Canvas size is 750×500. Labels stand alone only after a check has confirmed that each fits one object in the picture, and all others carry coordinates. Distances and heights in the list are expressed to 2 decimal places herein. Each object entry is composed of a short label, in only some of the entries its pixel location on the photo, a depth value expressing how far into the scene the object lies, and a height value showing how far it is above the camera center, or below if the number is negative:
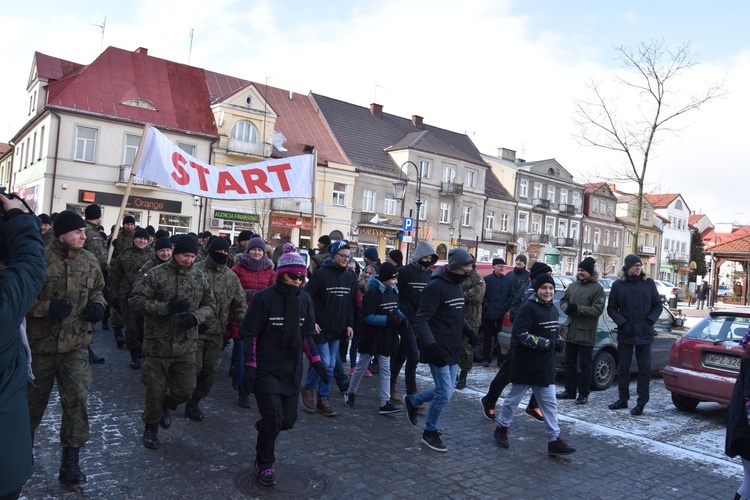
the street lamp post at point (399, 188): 23.12 +3.00
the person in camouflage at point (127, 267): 8.64 -0.32
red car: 7.28 -0.87
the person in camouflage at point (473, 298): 9.05 -0.38
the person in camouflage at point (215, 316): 6.13 -0.67
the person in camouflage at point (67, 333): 4.33 -0.68
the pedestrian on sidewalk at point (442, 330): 5.77 -0.59
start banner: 9.75 +1.35
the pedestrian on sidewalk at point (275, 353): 4.55 -0.75
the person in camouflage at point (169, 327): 5.16 -0.68
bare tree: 17.50 +4.13
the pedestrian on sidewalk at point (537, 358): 5.84 -0.80
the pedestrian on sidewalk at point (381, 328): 6.98 -0.74
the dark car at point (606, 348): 9.13 -1.05
